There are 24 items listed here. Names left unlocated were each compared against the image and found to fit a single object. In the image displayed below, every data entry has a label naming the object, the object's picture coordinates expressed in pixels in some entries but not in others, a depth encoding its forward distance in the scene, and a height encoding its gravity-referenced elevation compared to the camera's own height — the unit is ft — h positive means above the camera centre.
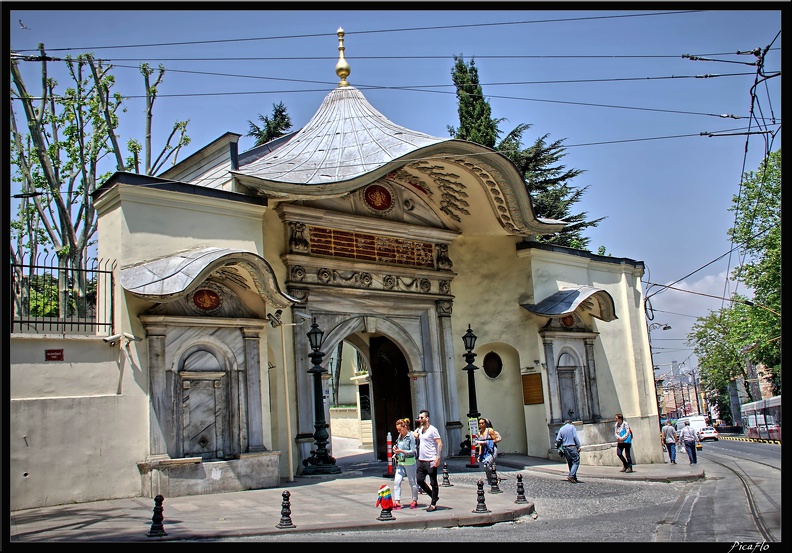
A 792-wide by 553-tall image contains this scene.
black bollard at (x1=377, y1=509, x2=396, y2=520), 35.88 -4.16
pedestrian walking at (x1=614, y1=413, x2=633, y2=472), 64.80 -2.93
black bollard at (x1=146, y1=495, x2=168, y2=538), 31.55 -3.51
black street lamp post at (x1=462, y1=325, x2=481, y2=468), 64.18 +3.57
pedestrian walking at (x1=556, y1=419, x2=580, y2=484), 56.49 -2.65
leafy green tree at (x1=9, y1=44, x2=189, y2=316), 80.07 +29.58
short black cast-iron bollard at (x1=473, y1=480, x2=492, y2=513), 38.39 -4.12
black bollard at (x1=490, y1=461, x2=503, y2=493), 47.50 -4.19
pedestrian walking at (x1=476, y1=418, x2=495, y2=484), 49.42 -2.14
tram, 139.23 -4.60
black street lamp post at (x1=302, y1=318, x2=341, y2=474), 54.13 -0.35
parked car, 179.74 -8.05
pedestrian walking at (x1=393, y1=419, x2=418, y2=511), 39.60 -2.04
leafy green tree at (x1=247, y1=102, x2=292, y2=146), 119.44 +43.94
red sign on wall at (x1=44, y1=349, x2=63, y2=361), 43.21 +4.62
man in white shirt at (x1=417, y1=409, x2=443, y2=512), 39.70 -1.88
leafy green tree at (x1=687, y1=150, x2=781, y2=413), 125.70 +19.08
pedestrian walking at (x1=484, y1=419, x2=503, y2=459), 51.21 -1.52
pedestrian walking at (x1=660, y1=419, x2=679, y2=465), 75.41 -3.61
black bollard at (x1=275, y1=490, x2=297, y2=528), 33.50 -3.56
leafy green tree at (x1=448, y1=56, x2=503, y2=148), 110.63 +39.94
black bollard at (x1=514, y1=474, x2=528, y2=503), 42.09 -4.23
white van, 188.78 -5.64
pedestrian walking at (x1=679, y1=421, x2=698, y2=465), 71.97 -3.64
